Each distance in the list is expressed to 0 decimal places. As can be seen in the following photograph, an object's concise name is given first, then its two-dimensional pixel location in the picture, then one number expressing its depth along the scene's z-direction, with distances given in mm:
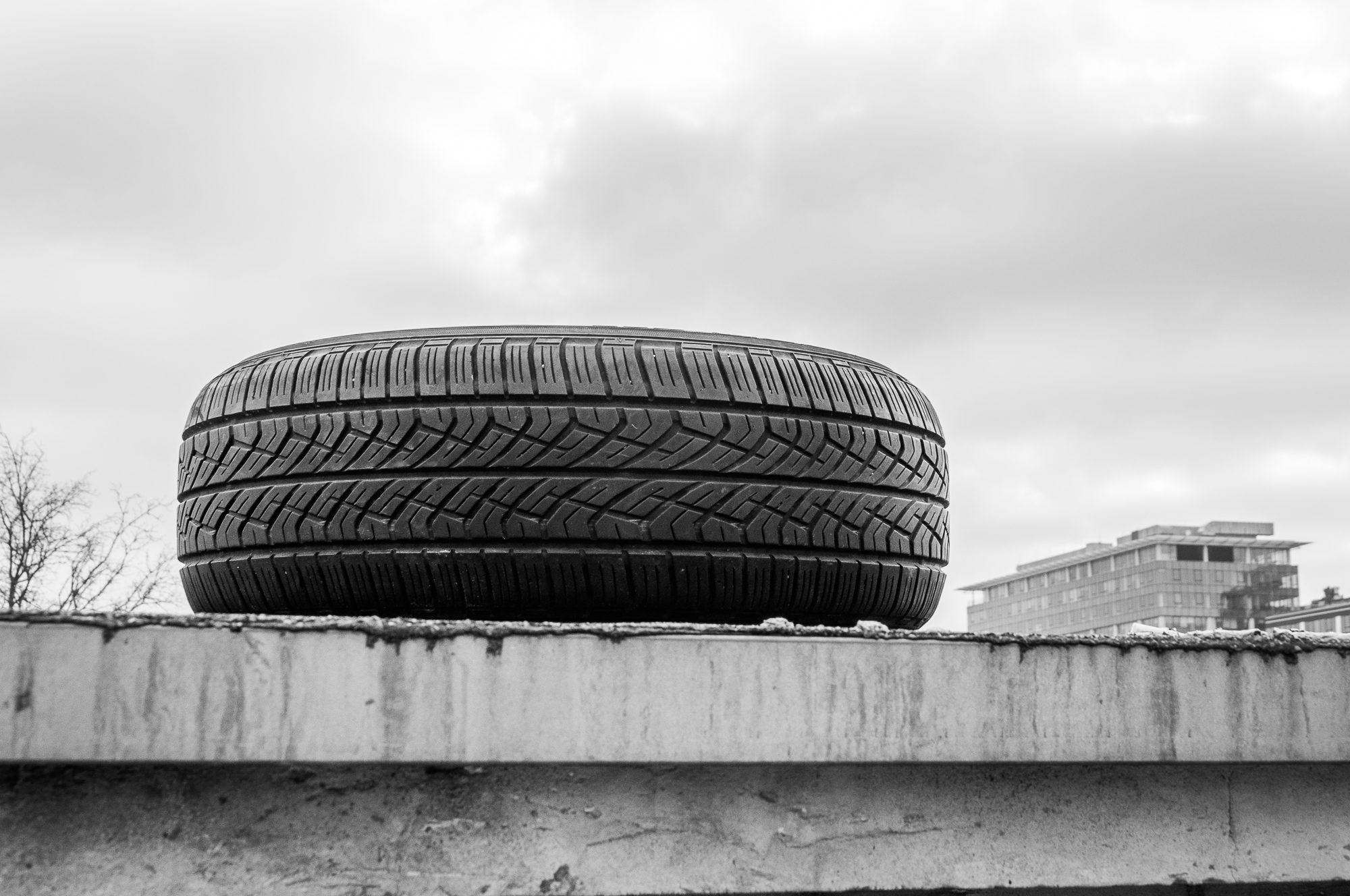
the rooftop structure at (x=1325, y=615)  25016
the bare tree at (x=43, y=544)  11172
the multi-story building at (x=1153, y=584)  60688
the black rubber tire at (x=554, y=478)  2719
